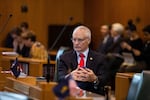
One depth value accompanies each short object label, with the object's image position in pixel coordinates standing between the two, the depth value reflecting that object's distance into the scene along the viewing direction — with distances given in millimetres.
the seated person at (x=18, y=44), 13064
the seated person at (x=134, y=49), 13468
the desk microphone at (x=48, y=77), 4392
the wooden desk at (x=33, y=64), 10065
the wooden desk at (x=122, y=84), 8136
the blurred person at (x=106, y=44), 15275
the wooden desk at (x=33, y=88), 4095
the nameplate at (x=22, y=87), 4701
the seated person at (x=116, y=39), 14776
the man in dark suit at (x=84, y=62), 6788
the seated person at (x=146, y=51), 12981
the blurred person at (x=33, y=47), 12281
